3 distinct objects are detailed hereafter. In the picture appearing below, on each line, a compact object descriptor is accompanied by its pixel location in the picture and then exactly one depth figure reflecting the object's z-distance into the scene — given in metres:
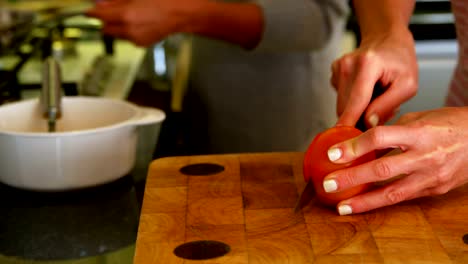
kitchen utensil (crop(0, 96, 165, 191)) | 1.08
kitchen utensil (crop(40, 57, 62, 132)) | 1.19
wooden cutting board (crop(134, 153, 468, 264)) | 0.93
